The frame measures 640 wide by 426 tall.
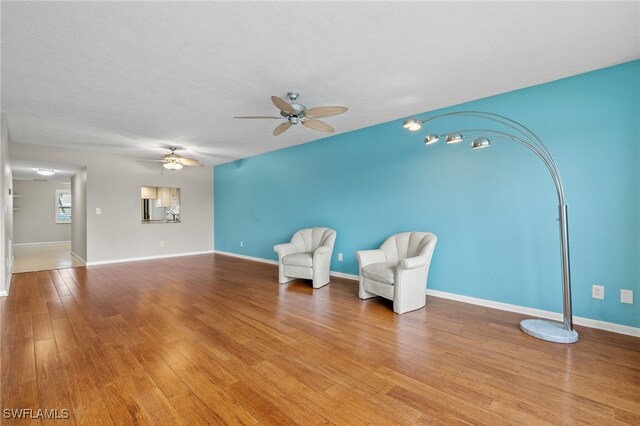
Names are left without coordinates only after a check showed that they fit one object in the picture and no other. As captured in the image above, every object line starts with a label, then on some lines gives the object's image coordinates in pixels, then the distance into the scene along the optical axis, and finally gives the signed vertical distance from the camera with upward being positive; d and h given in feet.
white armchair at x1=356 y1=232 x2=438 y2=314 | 10.80 -2.20
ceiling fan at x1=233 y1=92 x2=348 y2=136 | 9.66 +3.68
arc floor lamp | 8.52 -2.25
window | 34.42 +1.68
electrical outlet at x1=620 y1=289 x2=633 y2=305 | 8.75 -2.61
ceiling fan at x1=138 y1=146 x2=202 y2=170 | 18.74 +3.79
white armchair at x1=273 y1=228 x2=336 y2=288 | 14.57 -2.12
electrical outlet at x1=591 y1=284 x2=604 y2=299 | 9.21 -2.58
